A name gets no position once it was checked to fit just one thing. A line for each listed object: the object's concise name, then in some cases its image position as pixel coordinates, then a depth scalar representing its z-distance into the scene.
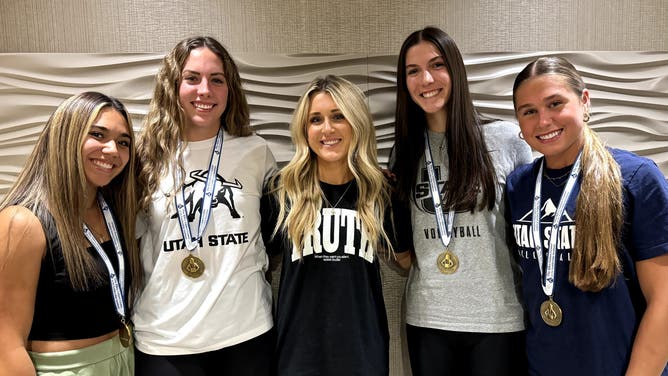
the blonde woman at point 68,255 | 1.66
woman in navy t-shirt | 1.76
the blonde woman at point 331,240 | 2.07
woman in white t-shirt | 2.03
